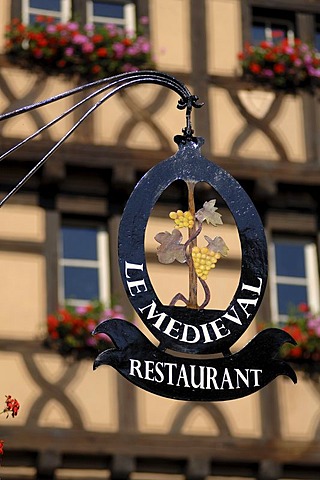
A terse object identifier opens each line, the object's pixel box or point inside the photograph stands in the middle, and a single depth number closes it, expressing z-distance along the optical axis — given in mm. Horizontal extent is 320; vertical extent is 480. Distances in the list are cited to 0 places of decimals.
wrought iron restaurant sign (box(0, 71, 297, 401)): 9219
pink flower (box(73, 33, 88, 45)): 17484
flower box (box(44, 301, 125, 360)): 16453
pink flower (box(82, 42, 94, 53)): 17484
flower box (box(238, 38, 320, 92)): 18047
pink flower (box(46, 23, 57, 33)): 17484
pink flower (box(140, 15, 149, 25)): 17875
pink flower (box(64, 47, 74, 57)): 17438
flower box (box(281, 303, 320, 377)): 17016
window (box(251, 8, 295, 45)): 18547
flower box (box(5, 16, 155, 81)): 17359
